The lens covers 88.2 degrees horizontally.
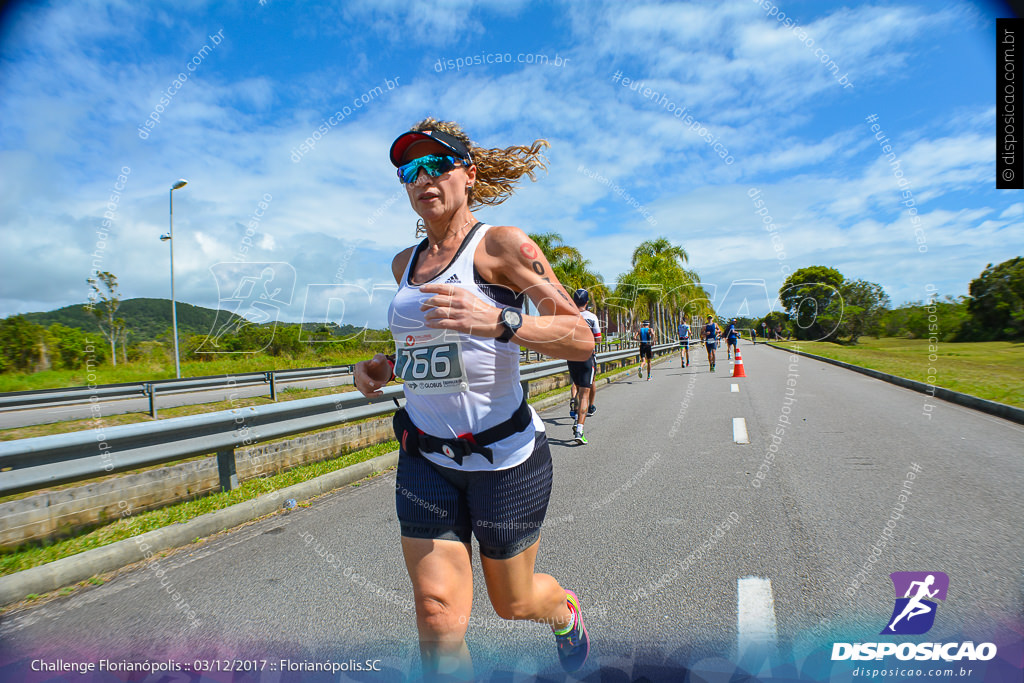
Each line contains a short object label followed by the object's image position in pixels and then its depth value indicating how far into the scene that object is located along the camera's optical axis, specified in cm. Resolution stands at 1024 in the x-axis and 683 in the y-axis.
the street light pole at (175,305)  1410
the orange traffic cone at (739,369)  1797
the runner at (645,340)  1769
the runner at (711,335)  2044
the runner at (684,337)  2187
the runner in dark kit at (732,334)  2360
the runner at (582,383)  780
